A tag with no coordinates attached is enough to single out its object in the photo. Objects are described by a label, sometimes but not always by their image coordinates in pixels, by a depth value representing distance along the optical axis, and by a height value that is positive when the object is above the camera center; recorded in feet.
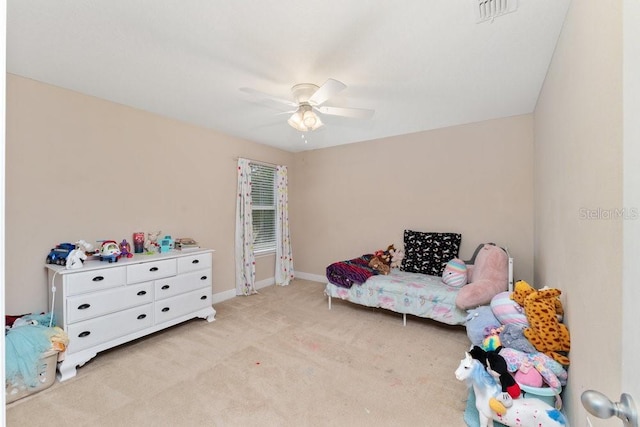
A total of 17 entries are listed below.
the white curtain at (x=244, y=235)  13.10 -1.09
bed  8.63 -2.63
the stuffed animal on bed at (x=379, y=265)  11.64 -2.30
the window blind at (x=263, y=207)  14.55 +0.32
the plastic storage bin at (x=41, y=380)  5.96 -3.85
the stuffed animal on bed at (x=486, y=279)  8.38 -2.18
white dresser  6.98 -2.56
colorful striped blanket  10.87 -2.49
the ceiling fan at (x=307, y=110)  7.48 +2.93
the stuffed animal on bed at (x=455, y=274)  9.73 -2.25
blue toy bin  4.80 -3.22
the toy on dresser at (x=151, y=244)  9.83 -1.14
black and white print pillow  11.31 -1.66
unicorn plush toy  4.47 -3.32
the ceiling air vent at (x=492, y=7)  4.77 +3.68
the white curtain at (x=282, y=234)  15.31 -1.22
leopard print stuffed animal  5.10 -2.21
